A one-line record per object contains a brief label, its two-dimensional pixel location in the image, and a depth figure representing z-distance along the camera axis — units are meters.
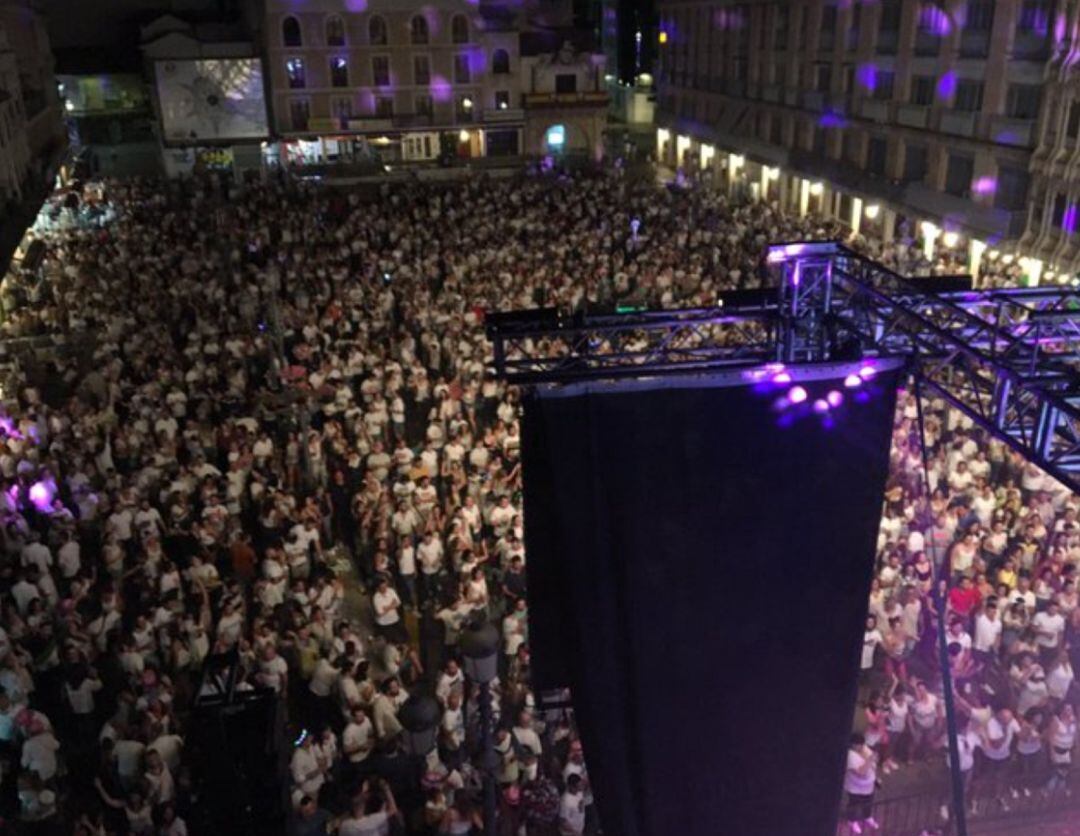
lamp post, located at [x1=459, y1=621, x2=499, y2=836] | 6.57
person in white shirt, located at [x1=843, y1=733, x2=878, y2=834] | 8.72
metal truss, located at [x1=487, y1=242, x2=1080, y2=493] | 6.55
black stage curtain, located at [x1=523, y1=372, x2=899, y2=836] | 6.38
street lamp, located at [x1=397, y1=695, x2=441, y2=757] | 6.92
